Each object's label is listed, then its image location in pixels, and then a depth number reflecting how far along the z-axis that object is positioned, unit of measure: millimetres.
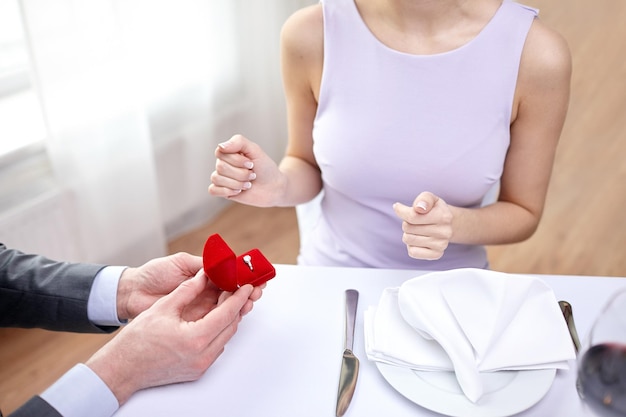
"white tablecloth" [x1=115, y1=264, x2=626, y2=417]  790
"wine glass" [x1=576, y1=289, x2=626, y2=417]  626
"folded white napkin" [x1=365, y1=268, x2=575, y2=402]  813
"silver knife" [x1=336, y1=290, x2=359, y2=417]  788
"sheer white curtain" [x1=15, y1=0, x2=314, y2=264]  1850
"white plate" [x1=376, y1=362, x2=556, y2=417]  768
